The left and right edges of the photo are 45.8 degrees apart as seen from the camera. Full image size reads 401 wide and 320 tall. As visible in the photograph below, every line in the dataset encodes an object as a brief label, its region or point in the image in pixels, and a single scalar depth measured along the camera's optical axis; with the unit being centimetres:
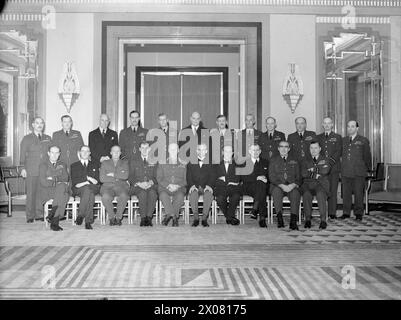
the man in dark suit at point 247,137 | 645
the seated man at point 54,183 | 550
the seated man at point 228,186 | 577
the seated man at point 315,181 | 559
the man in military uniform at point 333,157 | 636
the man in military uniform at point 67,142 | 632
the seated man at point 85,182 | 562
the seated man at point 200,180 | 577
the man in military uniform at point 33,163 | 605
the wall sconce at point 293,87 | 721
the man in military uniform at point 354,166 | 635
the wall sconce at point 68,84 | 713
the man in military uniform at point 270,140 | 641
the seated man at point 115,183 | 573
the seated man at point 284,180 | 559
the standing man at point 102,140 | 635
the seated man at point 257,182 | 573
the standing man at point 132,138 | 638
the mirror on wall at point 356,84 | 736
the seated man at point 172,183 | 575
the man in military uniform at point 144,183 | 576
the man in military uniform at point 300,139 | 634
